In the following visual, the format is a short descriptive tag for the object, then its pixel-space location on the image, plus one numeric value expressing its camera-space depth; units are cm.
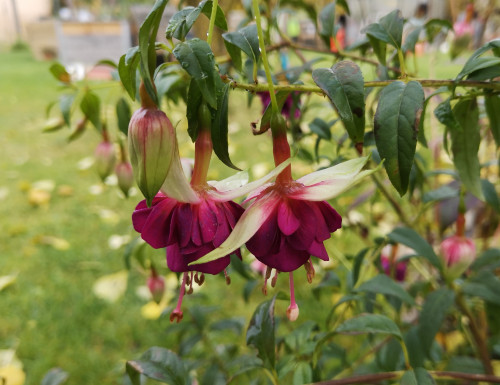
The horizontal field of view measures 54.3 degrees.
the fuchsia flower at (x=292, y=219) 26
